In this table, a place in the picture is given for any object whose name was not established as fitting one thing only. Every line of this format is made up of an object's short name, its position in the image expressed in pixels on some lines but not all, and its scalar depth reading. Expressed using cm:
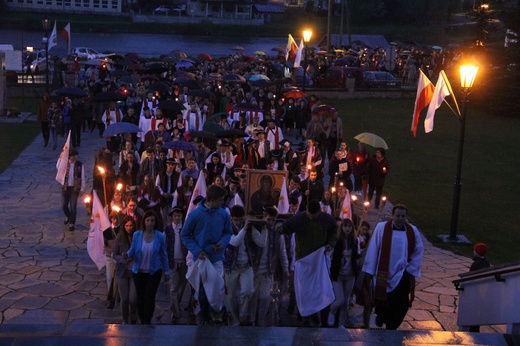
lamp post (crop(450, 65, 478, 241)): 1439
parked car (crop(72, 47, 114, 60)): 4794
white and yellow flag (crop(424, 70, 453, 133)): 1537
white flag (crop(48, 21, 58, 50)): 3195
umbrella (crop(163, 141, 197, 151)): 1502
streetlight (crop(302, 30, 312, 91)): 2908
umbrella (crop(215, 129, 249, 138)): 1688
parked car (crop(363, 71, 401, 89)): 3956
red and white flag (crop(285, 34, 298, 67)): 3300
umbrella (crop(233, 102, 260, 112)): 2140
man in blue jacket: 869
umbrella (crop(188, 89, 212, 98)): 2393
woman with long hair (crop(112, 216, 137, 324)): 898
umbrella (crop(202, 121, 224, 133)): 1900
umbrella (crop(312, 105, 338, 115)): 2048
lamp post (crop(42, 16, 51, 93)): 3098
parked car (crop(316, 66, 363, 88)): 3894
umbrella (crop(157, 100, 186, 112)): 2128
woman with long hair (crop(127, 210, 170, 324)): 884
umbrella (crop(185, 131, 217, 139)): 1715
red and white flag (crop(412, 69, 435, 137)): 1566
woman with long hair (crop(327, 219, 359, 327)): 941
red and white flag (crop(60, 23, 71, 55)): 3399
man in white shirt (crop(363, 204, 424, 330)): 866
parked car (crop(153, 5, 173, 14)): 9944
